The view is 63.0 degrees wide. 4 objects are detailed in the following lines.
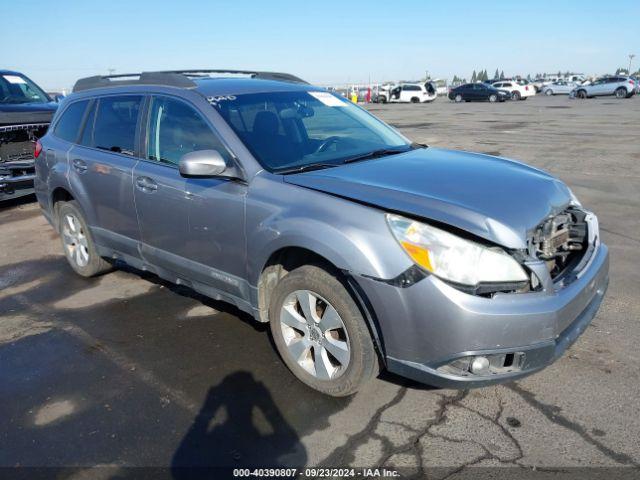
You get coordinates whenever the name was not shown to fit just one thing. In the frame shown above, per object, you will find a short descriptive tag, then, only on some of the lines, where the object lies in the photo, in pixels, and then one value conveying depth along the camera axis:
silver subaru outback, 2.58
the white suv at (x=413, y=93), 44.75
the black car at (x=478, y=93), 42.16
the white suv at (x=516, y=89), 43.06
